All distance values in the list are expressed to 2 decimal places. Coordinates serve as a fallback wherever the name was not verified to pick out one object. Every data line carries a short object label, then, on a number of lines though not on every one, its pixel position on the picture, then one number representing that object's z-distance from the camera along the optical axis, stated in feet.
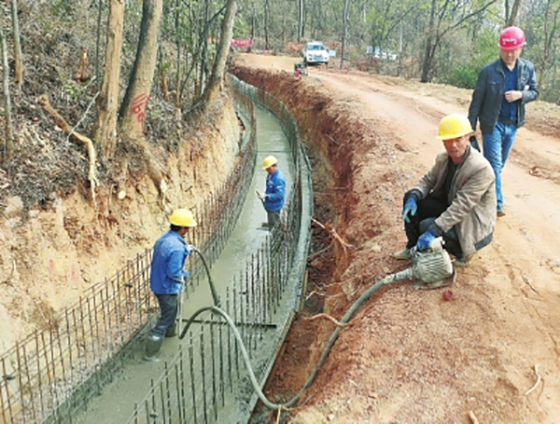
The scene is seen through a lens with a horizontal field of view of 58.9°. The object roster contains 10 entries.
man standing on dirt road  18.28
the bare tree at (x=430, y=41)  79.17
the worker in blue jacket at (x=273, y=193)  28.66
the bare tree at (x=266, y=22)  128.14
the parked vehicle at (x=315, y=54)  105.91
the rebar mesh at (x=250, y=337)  17.81
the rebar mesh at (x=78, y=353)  16.40
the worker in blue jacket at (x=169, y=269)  18.76
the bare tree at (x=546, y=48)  64.90
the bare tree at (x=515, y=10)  51.37
